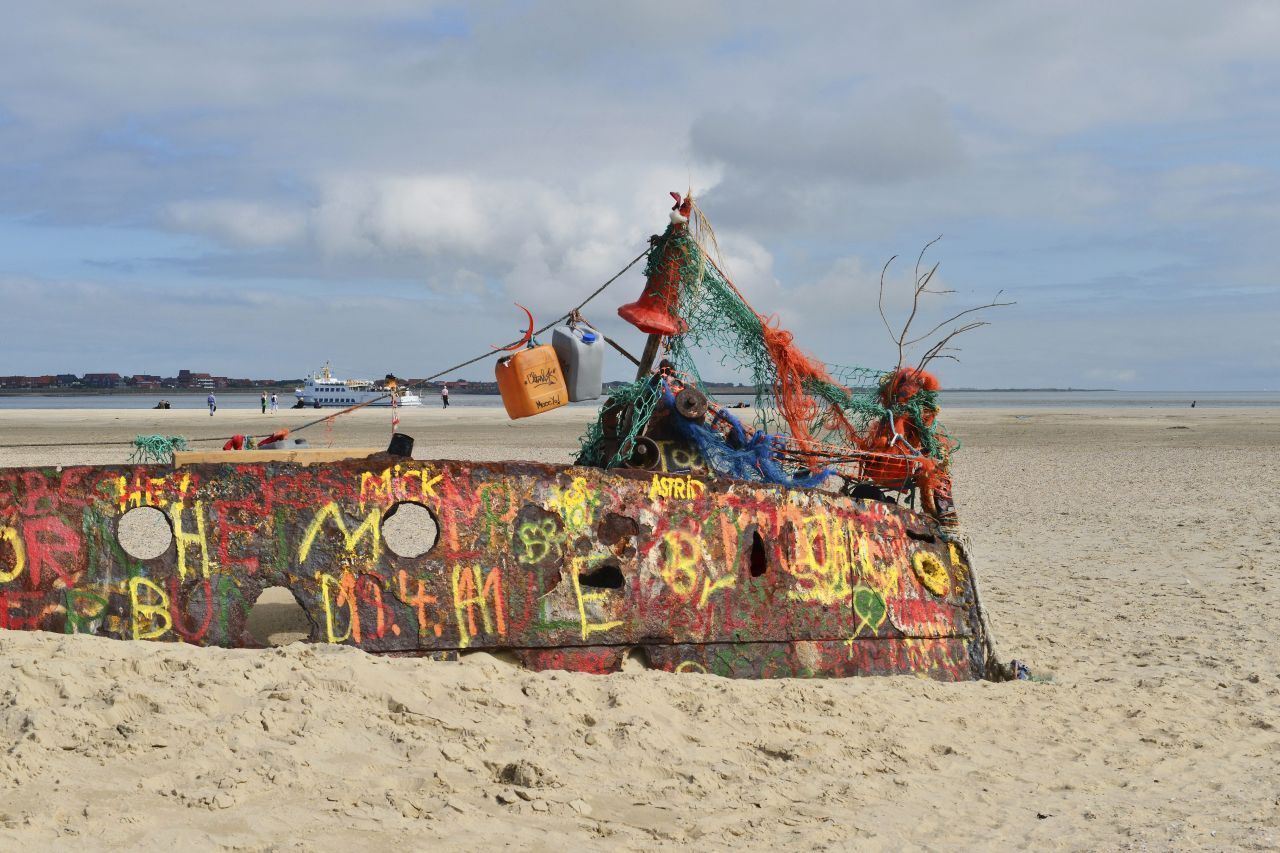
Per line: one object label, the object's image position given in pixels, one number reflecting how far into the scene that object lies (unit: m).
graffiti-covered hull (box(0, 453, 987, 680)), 5.38
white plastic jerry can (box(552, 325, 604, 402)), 6.74
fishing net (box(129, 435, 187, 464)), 7.29
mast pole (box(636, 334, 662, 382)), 7.17
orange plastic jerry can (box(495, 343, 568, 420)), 6.68
